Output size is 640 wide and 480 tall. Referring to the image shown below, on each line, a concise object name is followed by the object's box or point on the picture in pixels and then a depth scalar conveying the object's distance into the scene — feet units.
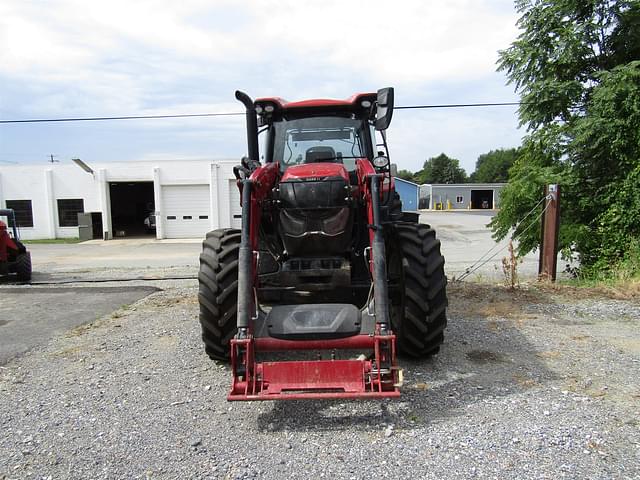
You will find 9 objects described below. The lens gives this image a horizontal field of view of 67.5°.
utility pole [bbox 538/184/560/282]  27.81
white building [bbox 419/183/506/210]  183.11
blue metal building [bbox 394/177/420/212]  152.66
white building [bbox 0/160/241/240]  79.30
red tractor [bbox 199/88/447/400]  11.18
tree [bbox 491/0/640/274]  28.55
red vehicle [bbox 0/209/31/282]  37.55
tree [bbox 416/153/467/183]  310.65
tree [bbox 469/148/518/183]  314.96
